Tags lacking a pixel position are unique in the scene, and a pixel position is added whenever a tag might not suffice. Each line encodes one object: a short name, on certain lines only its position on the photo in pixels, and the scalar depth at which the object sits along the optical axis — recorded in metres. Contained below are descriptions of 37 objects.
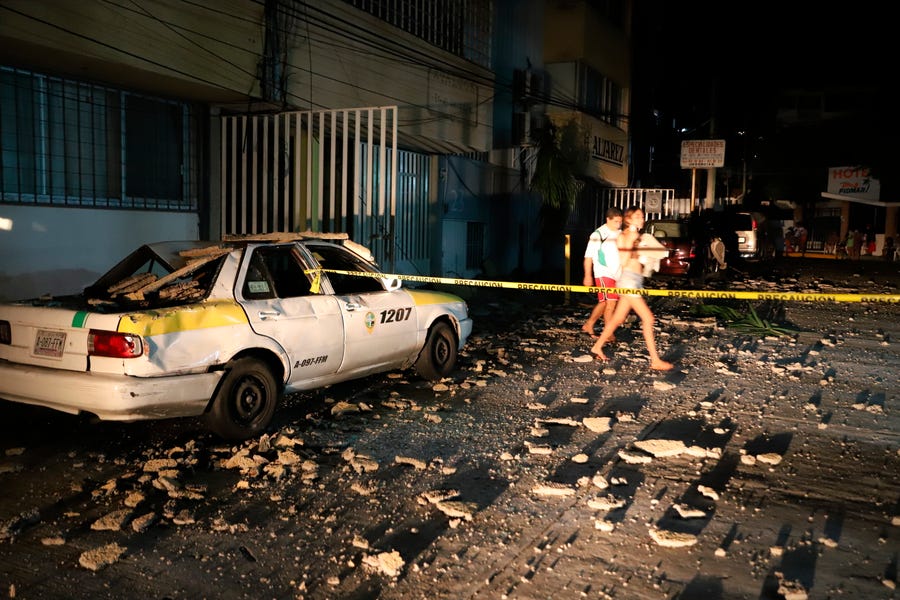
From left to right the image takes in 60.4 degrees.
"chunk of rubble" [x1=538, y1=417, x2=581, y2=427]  6.03
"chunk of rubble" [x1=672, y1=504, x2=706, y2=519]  4.17
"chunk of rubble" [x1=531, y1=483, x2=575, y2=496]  4.52
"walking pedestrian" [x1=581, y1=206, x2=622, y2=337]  9.06
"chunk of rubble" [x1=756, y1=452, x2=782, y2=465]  5.07
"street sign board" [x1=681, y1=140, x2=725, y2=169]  22.69
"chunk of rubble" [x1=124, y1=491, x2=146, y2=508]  4.30
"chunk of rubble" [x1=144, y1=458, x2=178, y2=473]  4.88
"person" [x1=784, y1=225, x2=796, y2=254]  36.12
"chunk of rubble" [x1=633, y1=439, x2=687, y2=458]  5.26
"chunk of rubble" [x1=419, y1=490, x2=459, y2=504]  4.39
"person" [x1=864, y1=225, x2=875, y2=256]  34.38
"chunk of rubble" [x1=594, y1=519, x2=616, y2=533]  4.02
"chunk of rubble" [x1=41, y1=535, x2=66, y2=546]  3.85
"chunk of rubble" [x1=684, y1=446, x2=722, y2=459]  5.23
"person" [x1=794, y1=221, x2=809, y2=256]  35.59
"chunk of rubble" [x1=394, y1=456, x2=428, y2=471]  4.99
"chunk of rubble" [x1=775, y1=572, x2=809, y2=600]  3.30
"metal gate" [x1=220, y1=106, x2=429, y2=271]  10.13
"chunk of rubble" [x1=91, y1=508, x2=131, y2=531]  4.01
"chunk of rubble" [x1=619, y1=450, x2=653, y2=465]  5.09
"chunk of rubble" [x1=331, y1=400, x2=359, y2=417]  6.29
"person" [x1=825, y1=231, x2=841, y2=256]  37.47
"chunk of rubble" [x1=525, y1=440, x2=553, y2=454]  5.31
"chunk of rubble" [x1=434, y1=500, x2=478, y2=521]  4.18
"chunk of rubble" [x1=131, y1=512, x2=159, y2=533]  4.00
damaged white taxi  4.88
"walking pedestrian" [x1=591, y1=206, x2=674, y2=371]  8.05
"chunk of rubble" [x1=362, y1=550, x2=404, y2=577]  3.55
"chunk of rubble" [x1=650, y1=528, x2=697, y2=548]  3.81
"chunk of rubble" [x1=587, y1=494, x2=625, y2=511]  4.30
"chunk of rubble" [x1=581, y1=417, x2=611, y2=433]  5.84
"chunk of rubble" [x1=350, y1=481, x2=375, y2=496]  4.54
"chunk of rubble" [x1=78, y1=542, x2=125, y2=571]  3.61
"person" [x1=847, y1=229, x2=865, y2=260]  33.00
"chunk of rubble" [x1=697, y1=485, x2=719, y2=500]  4.46
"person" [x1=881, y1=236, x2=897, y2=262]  31.10
